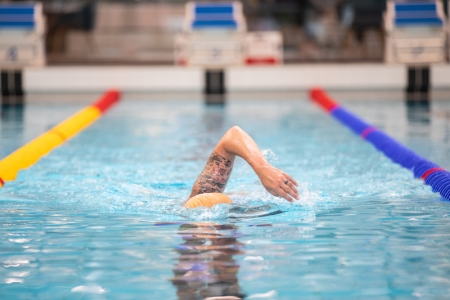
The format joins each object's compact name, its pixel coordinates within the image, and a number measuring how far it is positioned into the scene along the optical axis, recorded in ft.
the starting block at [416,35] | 82.63
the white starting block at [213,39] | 82.59
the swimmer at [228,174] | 21.38
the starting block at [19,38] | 81.41
